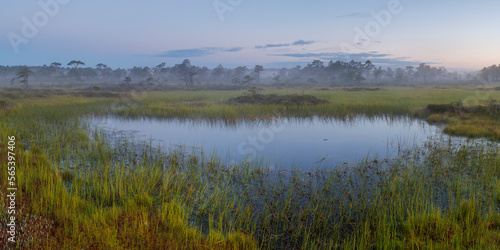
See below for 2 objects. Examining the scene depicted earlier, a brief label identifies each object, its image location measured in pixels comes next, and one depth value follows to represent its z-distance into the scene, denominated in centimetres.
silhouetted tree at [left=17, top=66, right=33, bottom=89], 4806
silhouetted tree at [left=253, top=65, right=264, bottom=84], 10231
